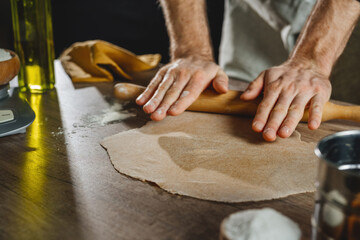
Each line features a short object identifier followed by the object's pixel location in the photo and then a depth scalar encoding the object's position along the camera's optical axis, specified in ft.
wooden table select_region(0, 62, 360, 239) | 2.16
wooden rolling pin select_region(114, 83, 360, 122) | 3.84
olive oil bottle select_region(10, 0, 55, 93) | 4.32
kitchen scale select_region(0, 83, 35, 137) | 3.34
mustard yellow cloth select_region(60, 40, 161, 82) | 5.15
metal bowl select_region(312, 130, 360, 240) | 1.59
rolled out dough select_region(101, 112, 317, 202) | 2.63
